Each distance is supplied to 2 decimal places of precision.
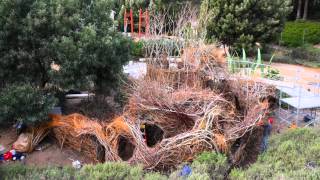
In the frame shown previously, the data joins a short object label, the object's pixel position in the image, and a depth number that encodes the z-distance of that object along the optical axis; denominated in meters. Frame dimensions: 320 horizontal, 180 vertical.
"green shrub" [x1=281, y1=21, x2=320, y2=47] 22.22
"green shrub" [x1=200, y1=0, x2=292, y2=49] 16.14
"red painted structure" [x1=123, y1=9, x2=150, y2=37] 17.14
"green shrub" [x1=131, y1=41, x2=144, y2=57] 15.87
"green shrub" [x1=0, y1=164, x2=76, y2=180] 6.33
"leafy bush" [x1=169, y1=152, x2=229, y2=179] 6.36
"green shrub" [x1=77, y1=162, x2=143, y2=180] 6.32
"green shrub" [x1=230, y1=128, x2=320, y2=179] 6.36
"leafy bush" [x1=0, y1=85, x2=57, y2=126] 7.65
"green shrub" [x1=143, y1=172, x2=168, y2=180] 6.17
